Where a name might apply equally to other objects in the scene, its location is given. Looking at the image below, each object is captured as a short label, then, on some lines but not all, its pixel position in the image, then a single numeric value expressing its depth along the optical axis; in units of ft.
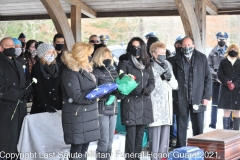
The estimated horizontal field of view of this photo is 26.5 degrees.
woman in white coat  21.66
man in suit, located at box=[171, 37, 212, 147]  23.80
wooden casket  15.81
